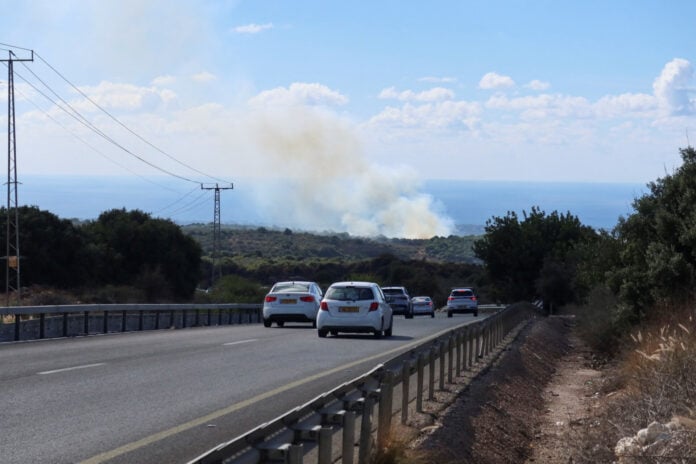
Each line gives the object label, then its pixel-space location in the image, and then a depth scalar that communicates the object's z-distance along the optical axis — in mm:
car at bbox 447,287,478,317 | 61000
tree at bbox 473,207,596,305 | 81562
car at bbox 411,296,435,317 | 59125
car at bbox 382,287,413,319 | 54938
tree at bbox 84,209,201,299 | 74188
